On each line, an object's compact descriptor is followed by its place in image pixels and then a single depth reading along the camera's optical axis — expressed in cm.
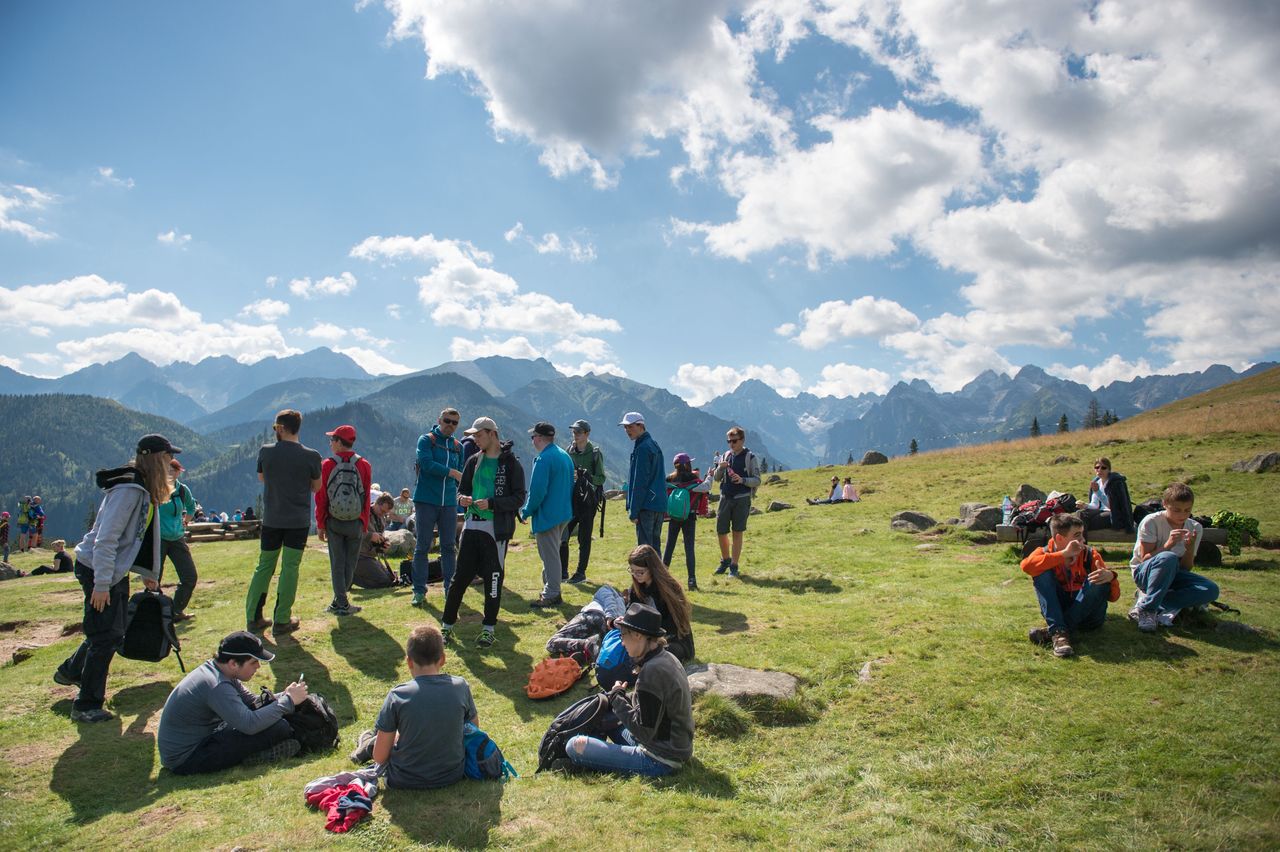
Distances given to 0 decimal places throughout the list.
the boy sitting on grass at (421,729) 548
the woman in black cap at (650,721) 577
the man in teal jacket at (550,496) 1031
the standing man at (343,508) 1033
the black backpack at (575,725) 603
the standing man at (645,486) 1212
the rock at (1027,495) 2066
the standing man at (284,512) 952
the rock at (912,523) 1946
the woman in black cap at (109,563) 712
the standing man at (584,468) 1333
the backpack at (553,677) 764
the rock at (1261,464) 2106
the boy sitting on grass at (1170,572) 793
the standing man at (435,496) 1140
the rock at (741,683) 686
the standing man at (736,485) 1317
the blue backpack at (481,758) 572
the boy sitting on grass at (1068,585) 784
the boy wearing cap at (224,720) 612
